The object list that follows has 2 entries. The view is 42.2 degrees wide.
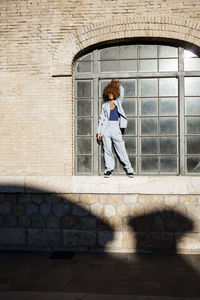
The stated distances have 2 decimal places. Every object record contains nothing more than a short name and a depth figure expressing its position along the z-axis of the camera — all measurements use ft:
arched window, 17.67
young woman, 17.53
